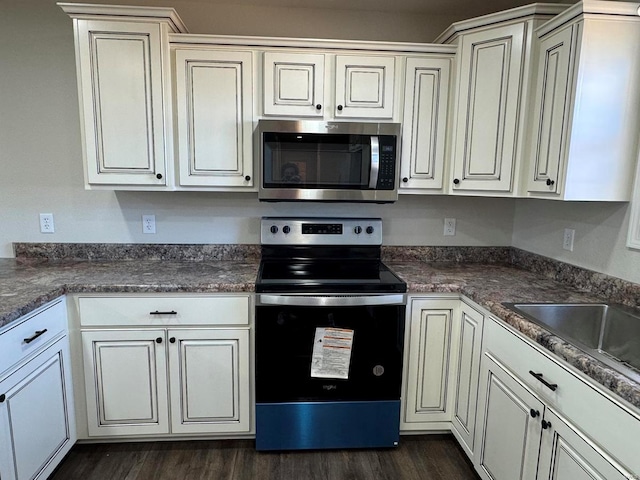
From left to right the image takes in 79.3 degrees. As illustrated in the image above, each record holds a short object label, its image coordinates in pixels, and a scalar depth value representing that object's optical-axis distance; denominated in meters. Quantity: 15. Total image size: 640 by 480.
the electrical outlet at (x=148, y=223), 2.31
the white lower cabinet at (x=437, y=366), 1.91
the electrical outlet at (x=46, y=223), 2.25
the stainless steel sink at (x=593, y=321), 1.50
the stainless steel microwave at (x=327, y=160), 1.93
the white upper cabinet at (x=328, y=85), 1.97
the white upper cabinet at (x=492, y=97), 1.83
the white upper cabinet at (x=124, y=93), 1.84
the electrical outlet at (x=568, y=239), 1.96
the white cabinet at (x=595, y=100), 1.53
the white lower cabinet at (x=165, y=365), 1.82
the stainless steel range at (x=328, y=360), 1.82
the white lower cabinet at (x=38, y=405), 1.41
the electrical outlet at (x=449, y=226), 2.45
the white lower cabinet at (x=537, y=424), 1.03
